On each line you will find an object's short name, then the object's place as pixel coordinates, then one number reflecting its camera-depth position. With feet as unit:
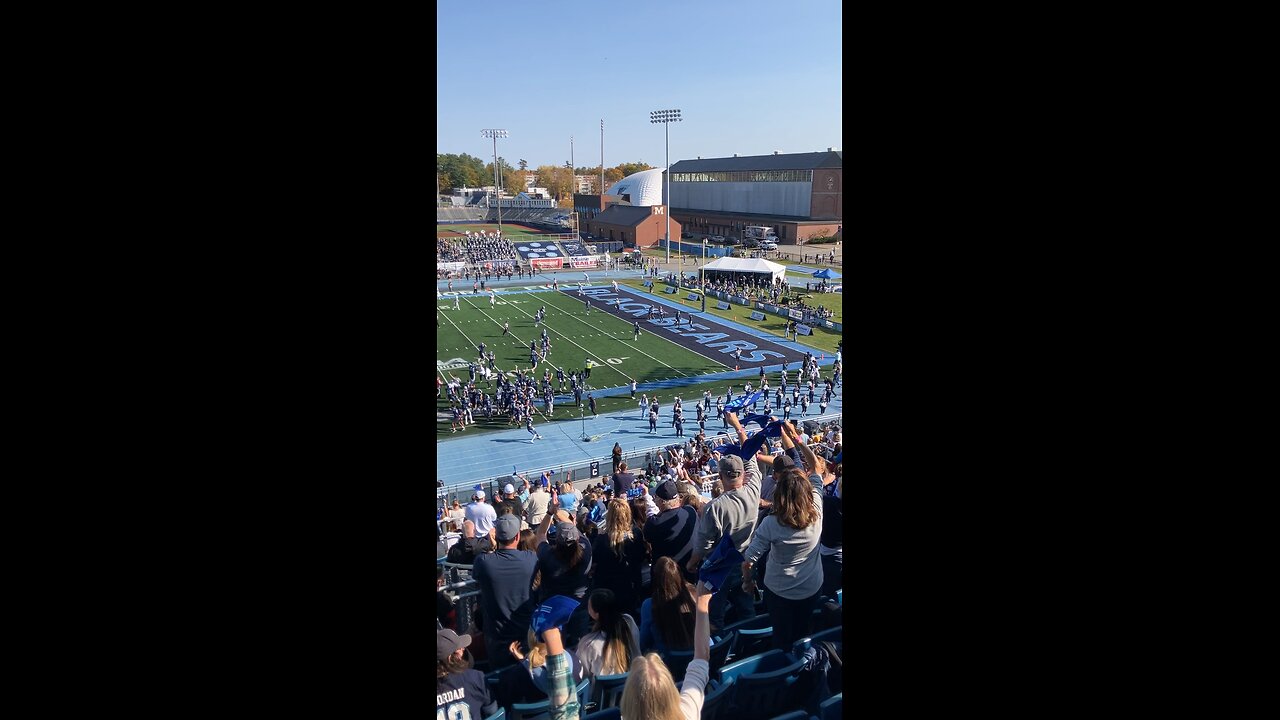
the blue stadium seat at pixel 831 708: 9.73
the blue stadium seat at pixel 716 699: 9.55
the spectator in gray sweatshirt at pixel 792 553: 10.73
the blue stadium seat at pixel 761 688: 9.86
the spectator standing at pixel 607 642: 10.11
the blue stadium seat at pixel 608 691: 9.98
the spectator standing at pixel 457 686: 9.10
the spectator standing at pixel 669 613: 10.64
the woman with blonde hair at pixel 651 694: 8.41
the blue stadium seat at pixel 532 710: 9.61
